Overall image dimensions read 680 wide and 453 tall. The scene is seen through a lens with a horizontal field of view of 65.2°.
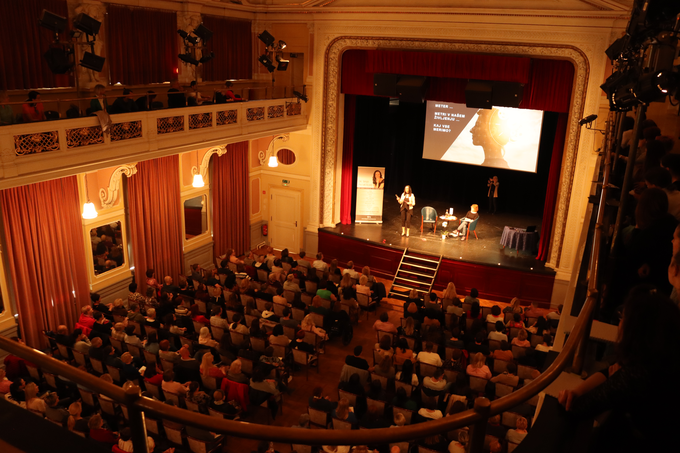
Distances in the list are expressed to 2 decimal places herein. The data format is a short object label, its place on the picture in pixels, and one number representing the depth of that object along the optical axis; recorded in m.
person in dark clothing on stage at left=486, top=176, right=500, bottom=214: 16.88
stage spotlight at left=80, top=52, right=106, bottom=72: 8.68
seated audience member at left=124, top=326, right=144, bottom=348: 8.70
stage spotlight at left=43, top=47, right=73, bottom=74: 8.54
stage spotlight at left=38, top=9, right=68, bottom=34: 7.88
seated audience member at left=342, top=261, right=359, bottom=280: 12.14
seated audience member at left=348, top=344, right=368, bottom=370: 8.34
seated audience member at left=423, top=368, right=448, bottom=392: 7.89
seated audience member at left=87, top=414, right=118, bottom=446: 6.43
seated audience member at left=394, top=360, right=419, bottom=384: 8.05
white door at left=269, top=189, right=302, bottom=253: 15.80
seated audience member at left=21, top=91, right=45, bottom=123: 8.37
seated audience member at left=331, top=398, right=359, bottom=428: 6.88
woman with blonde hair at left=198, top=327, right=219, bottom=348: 9.07
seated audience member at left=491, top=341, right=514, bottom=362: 8.62
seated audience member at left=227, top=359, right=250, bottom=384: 7.92
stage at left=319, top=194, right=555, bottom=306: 13.10
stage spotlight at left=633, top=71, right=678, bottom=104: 3.75
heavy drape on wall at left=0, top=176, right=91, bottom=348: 9.60
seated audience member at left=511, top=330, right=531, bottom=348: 8.83
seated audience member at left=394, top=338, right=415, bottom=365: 9.38
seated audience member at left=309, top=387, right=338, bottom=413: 7.18
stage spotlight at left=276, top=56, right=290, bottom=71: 13.38
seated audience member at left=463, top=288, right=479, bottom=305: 10.66
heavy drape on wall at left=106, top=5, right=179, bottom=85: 10.83
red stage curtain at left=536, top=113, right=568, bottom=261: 12.62
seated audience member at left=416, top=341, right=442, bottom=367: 8.62
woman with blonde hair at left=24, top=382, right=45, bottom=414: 6.93
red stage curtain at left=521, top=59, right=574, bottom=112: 12.12
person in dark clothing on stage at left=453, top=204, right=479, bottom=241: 15.03
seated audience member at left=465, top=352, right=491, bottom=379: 8.11
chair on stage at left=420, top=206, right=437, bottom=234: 15.75
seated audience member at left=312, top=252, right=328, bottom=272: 12.58
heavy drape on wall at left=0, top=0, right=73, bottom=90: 8.78
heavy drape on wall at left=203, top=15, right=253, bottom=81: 13.44
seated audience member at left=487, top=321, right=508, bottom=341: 9.34
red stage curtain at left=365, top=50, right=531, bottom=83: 12.13
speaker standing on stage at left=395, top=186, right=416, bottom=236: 14.67
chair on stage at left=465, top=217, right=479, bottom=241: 14.98
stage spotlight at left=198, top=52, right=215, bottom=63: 11.19
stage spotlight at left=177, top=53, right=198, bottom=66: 10.82
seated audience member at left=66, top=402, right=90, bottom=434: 6.50
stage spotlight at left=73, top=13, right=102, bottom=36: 8.40
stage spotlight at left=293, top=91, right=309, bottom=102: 14.25
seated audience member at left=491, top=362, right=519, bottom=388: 7.75
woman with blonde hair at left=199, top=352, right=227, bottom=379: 8.01
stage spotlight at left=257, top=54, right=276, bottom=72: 13.14
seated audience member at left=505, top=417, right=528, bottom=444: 6.45
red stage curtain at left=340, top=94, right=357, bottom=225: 14.91
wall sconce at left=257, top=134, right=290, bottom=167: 15.14
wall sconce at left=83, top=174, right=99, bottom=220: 10.02
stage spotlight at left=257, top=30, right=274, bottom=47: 12.90
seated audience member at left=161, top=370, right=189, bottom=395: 7.48
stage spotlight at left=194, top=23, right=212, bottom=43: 10.71
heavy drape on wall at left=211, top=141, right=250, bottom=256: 14.43
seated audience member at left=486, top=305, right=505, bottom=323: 9.98
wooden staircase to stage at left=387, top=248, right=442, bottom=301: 13.59
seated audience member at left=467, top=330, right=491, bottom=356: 8.91
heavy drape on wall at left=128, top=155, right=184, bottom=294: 12.06
